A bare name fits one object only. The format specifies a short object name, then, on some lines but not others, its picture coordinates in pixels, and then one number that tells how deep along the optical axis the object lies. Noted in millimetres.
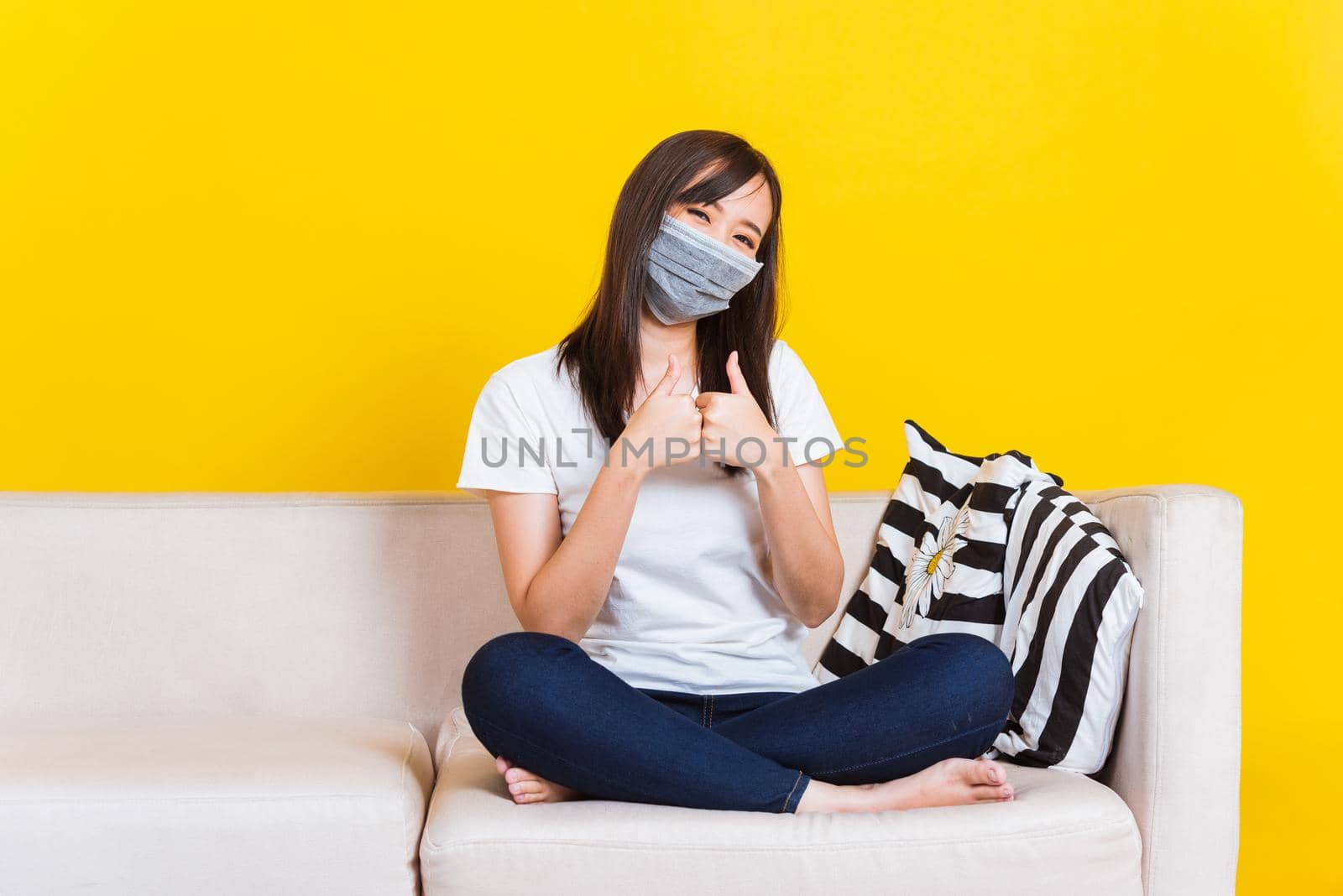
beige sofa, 1478
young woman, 1549
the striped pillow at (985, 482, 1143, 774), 1684
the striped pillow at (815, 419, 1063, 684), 1945
